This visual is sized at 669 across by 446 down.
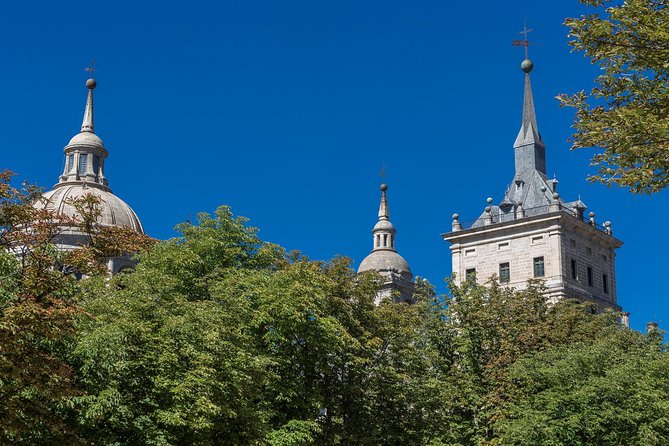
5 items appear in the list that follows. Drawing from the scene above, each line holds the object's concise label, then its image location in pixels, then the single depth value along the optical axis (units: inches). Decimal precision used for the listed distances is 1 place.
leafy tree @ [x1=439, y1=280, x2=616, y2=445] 1727.4
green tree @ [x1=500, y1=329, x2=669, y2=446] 1540.4
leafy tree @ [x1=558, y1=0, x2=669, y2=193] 698.2
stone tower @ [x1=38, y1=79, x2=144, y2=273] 3412.9
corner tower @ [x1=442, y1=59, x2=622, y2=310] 3149.6
